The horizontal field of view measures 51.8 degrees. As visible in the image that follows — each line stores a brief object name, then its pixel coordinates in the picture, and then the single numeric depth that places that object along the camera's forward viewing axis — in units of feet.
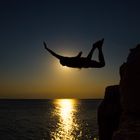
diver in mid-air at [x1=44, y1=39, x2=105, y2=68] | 16.06
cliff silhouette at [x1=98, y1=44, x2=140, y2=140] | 18.76
